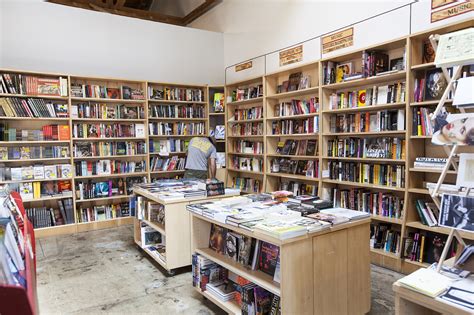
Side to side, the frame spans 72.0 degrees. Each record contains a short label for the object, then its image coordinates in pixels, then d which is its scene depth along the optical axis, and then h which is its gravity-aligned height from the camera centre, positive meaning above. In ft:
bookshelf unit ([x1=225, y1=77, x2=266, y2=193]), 19.19 +0.06
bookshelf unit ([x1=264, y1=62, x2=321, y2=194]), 15.66 +0.35
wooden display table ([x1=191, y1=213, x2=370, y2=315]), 6.71 -3.13
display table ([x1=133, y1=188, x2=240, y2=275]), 11.18 -3.39
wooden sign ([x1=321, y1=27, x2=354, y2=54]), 14.37 +4.26
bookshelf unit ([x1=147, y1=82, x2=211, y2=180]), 20.22 +0.89
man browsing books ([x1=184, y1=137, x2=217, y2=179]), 16.12 -1.13
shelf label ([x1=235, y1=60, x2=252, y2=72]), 20.72 +4.48
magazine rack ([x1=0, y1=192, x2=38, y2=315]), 2.73 -1.41
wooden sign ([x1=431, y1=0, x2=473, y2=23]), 10.39 +4.03
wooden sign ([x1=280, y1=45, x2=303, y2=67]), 16.99 +4.23
